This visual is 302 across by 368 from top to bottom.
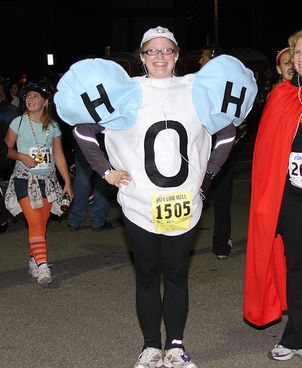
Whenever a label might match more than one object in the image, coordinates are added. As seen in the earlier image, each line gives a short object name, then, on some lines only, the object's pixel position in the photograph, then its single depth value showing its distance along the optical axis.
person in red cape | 4.48
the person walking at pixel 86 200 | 9.09
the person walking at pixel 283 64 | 5.97
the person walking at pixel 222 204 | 7.21
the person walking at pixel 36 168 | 6.58
